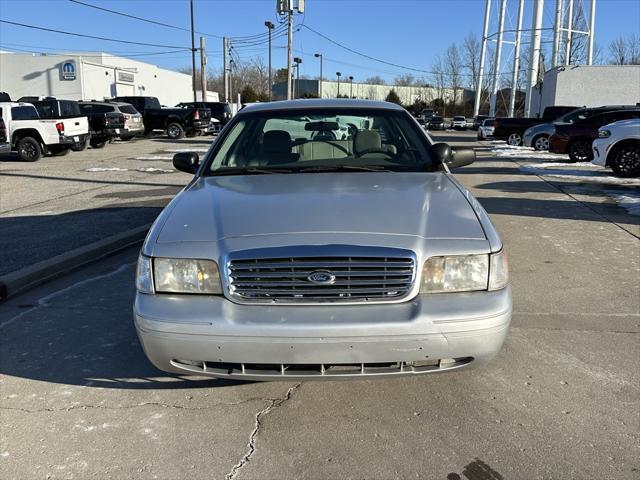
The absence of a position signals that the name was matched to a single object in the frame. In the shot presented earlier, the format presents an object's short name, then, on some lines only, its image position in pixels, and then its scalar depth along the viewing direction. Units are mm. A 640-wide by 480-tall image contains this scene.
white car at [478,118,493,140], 34531
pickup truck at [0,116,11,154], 16516
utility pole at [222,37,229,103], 50406
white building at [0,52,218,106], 40062
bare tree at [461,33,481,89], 81438
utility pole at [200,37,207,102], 44438
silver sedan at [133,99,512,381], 2666
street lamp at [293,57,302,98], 62209
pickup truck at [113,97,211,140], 28672
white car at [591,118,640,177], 12508
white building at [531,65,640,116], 36656
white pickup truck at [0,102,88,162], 16781
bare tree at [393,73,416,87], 106938
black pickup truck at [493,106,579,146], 27875
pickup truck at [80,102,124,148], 22547
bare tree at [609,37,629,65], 68062
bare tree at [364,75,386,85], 110312
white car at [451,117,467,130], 58219
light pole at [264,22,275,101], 46250
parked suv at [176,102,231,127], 33281
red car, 16906
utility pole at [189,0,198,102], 42531
